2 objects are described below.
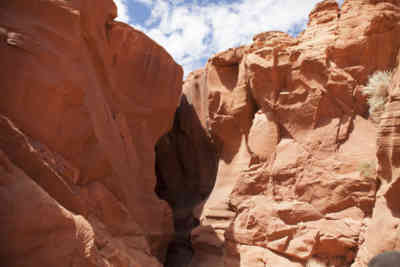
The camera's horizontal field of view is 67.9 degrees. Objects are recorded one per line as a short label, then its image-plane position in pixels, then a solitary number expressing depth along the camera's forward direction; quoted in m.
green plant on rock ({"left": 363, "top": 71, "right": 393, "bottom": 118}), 6.04
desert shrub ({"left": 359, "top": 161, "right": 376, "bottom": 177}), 6.34
